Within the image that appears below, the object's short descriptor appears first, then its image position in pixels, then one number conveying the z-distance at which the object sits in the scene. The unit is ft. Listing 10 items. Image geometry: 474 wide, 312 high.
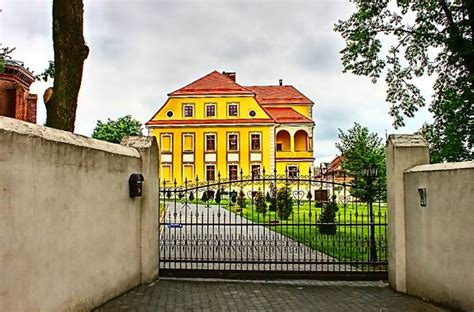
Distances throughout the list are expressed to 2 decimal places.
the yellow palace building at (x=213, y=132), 181.57
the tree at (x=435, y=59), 59.72
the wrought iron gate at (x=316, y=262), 34.94
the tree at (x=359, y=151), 51.15
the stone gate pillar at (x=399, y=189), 31.48
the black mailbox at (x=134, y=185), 31.01
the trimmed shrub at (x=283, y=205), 65.31
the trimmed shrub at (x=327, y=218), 51.23
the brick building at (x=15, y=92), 112.37
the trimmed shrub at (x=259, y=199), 52.88
